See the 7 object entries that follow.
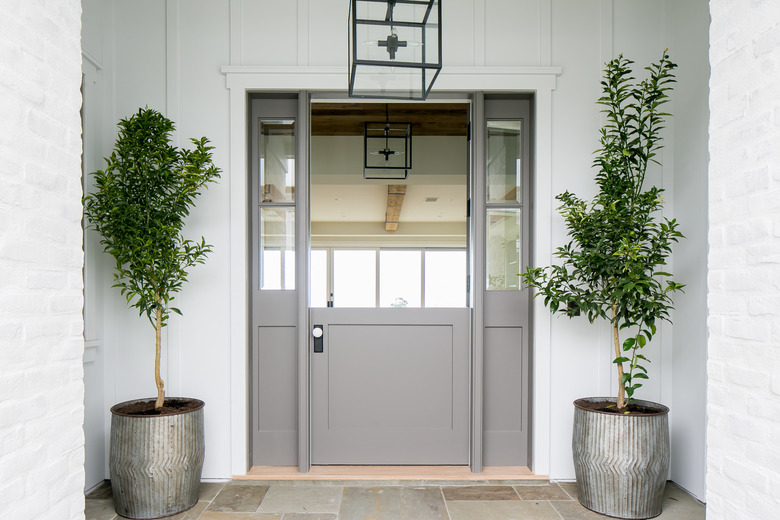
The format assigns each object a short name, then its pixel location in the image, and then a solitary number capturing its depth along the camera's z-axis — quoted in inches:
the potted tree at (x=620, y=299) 99.7
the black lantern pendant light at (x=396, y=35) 69.2
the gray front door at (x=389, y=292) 127.2
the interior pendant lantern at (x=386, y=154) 192.1
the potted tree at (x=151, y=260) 99.6
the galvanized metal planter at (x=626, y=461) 100.6
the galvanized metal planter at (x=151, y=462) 99.3
